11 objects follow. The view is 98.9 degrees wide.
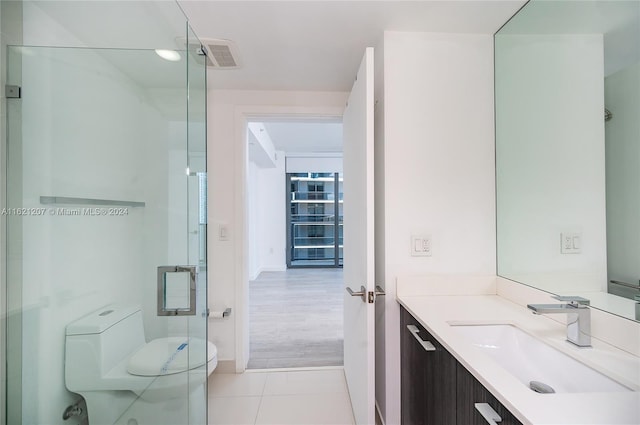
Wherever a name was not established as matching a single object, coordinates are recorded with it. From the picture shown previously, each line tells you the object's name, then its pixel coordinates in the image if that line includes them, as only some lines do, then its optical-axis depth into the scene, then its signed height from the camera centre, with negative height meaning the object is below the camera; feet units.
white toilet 4.33 -2.72
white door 4.22 -0.51
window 20.22 -0.24
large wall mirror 2.98 +0.89
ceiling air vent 5.29 +3.36
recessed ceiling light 5.06 +3.02
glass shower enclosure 3.56 +0.00
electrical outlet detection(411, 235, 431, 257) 4.88 -0.55
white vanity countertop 1.93 -1.42
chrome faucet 2.99 -1.15
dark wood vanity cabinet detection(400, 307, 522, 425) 2.60 -2.04
